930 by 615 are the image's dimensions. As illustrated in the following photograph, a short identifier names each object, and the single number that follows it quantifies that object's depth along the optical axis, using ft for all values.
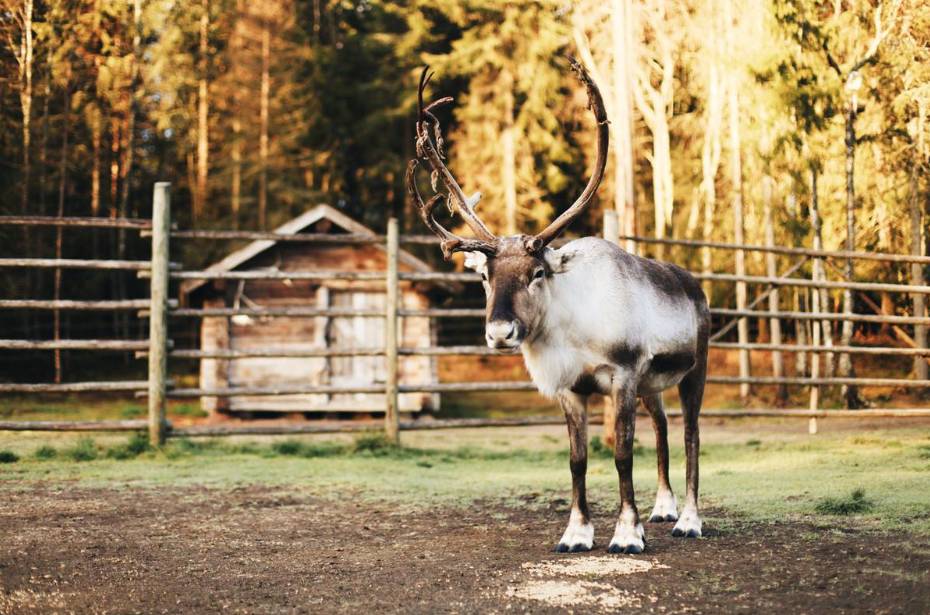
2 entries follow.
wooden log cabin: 53.62
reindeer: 16.12
